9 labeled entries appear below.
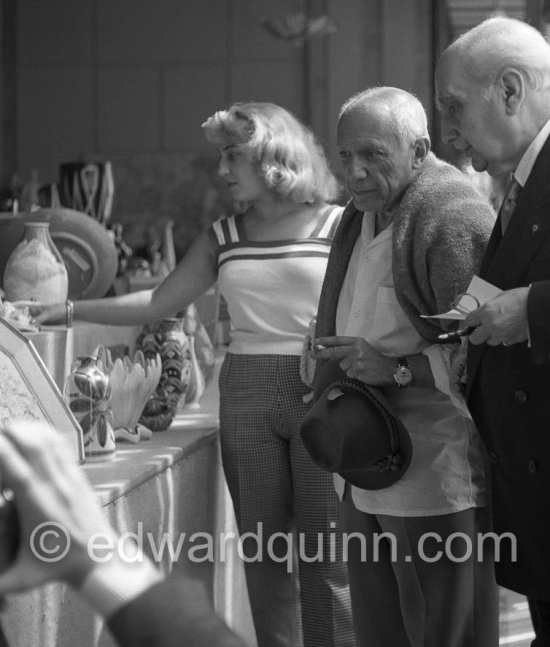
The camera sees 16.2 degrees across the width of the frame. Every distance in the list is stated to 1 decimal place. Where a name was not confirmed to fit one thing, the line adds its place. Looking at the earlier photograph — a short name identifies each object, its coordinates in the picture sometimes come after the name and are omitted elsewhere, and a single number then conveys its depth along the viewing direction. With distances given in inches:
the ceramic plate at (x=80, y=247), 214.9
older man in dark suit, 121.7
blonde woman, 178.1
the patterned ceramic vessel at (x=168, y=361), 205.1
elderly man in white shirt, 137.5
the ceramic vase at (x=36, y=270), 194.6
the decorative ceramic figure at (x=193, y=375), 233.2
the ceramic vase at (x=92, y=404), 169.0
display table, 132.0
